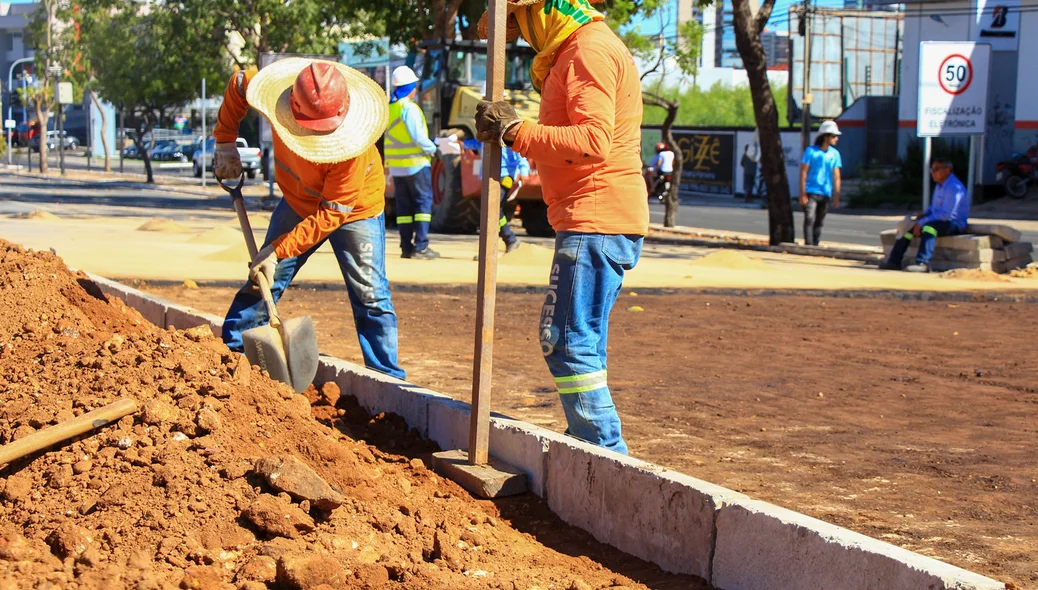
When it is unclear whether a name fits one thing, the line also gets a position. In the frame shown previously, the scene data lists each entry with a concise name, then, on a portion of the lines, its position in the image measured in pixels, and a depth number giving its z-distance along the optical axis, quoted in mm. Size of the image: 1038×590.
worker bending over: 5605
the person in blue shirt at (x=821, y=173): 16703
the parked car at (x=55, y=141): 72962
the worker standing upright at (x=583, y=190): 4371
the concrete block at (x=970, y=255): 13828
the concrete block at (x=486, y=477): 4473
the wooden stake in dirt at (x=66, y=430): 4012
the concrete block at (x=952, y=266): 13828
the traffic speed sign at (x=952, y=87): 16516
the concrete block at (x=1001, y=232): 13977
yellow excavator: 17703
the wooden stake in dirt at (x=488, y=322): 4465
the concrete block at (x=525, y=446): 4523
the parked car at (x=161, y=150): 59428
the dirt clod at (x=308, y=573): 3377
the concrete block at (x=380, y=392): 5356
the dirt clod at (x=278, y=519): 3727
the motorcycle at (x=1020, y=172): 29344
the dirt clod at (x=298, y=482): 3893
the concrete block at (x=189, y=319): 6832
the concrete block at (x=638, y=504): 3754
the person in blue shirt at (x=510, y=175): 13516
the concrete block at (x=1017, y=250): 14109
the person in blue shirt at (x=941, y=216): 13977
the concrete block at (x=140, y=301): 7844
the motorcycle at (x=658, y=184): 26688
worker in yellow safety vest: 12344
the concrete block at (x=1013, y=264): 14079
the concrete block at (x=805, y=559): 3088
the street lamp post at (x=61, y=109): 40175
